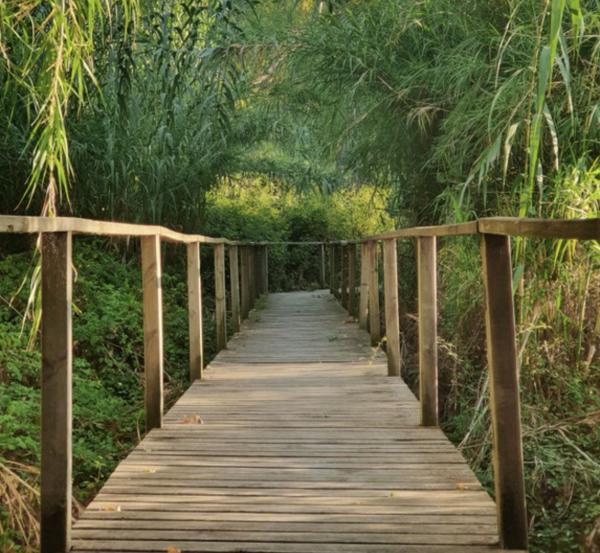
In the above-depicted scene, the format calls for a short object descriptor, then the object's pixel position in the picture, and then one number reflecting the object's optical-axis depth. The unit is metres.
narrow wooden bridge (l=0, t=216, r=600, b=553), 2.09
